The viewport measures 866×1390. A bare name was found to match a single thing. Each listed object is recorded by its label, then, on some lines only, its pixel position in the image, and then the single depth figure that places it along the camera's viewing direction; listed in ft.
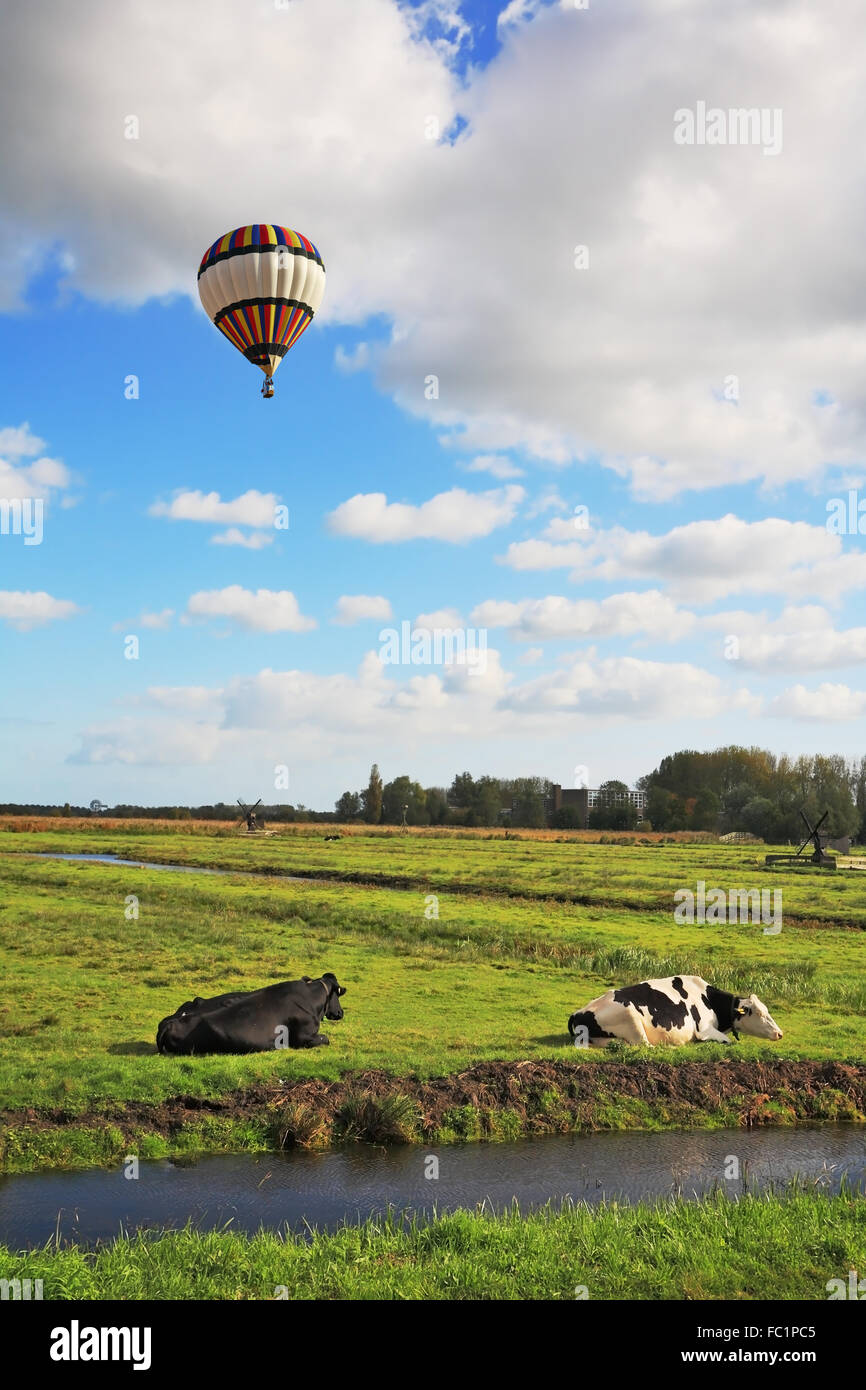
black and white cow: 50.19
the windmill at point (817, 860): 214.81
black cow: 46.09
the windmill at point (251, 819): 311.99
